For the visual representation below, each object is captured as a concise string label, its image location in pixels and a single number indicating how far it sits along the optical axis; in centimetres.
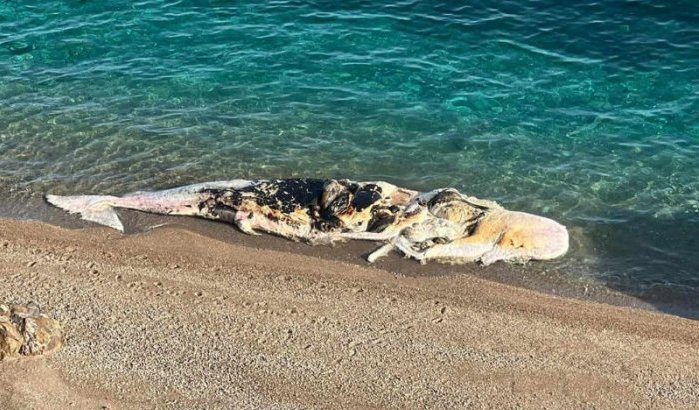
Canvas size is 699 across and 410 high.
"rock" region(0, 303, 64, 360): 1044
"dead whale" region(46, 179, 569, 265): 1397
